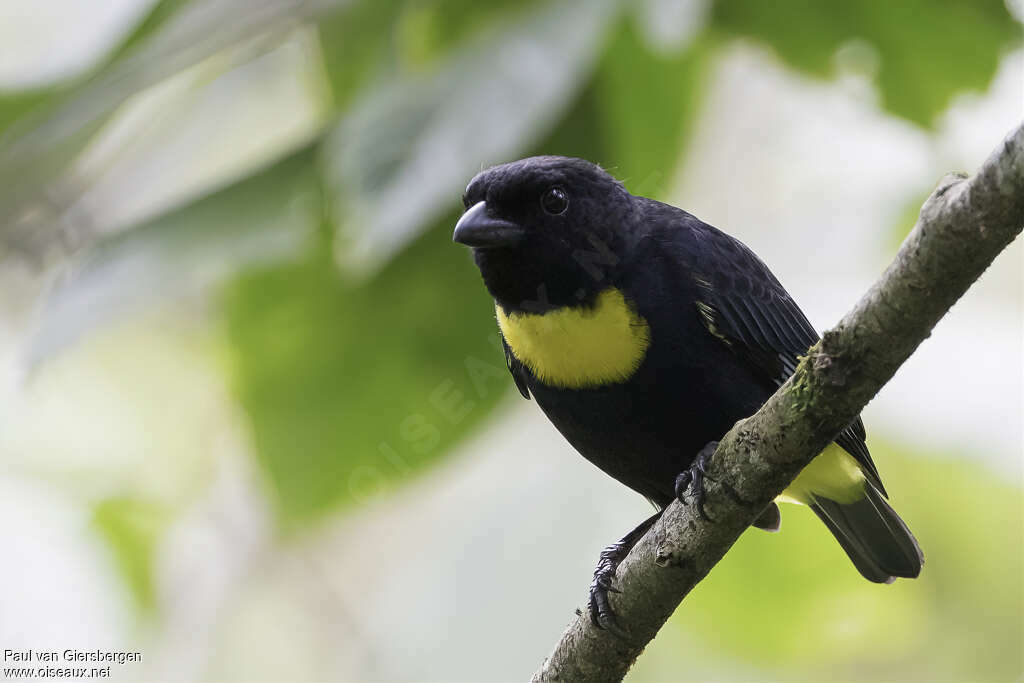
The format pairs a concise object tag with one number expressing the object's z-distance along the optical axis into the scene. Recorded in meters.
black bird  6.83
